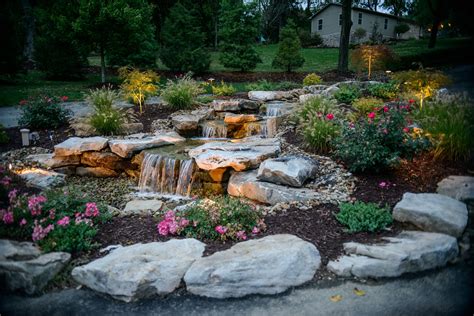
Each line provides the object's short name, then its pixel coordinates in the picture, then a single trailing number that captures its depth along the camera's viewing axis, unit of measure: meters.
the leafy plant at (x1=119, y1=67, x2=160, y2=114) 9.78
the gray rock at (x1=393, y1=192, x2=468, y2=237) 3.85
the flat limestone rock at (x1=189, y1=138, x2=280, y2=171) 6.27
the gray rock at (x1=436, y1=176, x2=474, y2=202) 4.32
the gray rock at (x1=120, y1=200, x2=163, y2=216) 5.23
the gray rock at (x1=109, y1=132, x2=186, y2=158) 7.48
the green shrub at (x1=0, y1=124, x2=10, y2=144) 8.12
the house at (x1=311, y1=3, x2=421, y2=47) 36.41
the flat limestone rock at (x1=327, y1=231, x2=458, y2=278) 3.41
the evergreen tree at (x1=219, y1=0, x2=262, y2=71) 17.78
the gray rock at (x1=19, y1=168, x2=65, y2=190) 6.11
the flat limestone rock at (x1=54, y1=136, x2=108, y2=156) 7.51
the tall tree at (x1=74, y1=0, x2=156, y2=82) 12.80
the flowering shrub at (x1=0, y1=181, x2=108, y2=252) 3.72
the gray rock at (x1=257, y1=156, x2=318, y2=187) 5.38
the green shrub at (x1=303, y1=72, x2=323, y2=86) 13.26
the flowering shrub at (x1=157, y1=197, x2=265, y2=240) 4.05
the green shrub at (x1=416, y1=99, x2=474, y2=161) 5.11
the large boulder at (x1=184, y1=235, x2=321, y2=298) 3.28
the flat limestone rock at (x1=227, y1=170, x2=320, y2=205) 5.13
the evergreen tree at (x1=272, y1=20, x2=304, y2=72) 17.42
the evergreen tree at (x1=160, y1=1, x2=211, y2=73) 17.20
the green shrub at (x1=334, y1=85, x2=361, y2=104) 9.59
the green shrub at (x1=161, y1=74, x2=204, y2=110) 10.21
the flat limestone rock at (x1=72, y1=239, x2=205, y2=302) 3.24
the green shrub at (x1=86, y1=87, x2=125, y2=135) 8.45
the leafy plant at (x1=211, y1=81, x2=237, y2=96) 11.90
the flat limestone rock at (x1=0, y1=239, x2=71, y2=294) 3.29
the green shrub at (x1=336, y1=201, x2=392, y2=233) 4.07
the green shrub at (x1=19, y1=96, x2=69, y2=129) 8.95
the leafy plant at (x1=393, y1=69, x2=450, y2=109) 8.26
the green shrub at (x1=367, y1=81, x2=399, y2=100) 10.23
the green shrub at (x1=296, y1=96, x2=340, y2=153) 6.42
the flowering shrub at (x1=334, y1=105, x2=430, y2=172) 5.18
